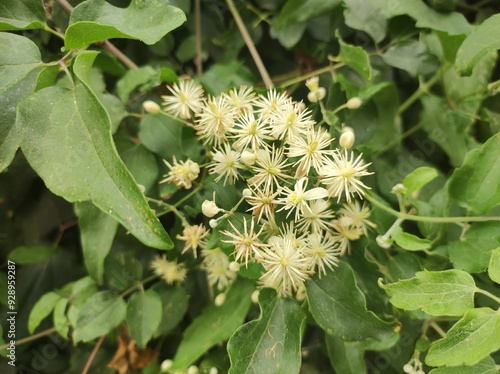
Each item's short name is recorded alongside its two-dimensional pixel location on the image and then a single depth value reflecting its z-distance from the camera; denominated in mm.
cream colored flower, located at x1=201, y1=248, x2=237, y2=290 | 146
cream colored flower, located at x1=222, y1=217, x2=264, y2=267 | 118
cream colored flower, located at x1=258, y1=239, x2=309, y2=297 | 118
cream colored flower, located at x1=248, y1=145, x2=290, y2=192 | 119
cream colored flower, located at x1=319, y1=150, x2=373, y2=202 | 116
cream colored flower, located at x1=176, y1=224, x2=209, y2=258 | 134
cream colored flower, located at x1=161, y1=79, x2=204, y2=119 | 143
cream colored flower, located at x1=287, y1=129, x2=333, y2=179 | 118
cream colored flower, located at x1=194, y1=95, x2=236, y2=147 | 128
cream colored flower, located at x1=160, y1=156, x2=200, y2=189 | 135
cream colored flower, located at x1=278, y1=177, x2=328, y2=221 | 113
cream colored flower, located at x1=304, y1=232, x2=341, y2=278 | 125
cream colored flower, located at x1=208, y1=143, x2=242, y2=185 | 127
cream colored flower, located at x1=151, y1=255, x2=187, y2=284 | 161
